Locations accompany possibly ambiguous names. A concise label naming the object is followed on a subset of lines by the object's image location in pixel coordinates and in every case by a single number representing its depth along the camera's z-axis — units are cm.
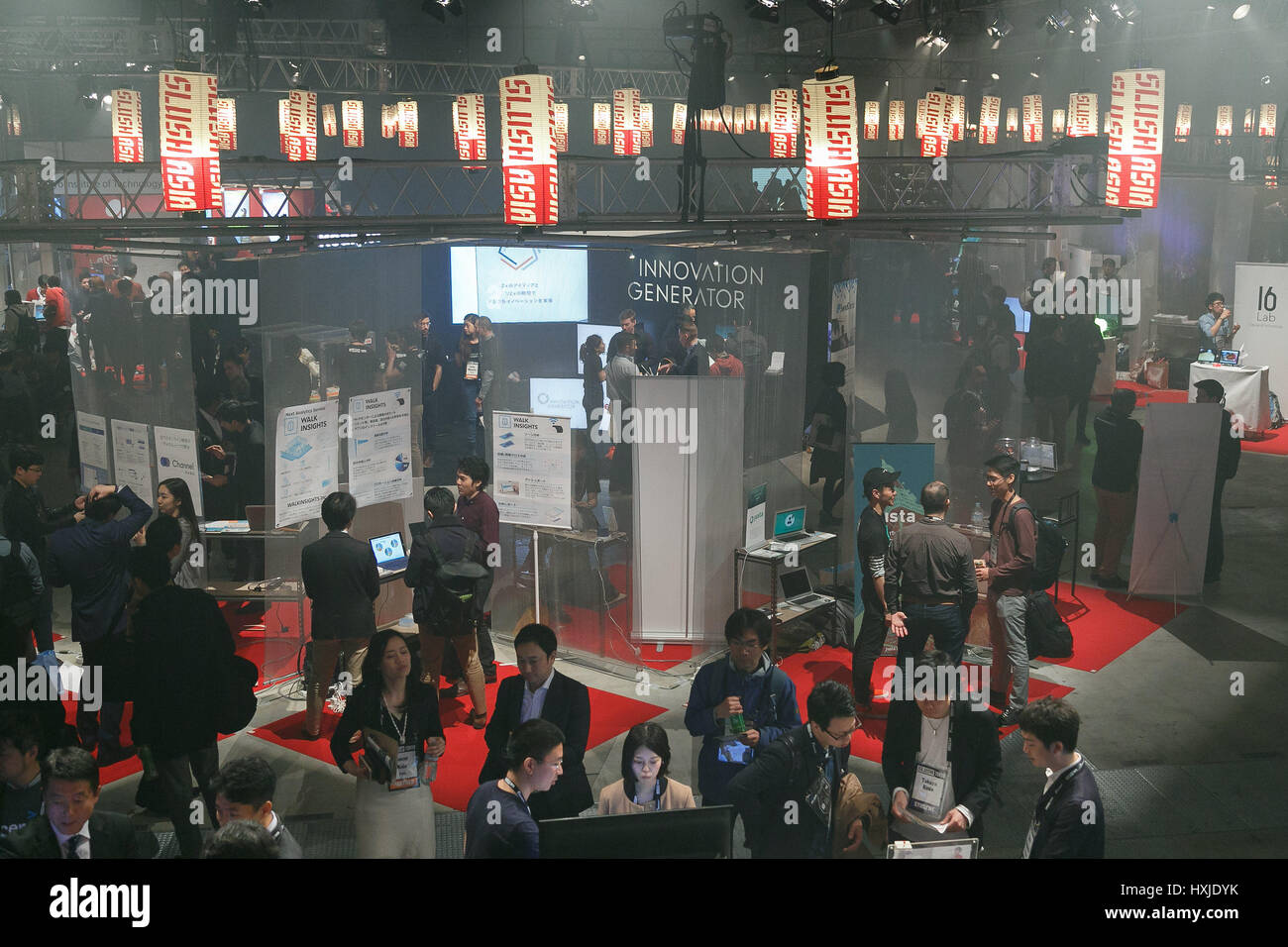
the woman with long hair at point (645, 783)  408
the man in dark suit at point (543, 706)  451
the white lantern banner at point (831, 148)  885
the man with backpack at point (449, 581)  657
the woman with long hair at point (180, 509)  664
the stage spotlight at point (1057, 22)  1609
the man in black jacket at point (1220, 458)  873
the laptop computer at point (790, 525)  784
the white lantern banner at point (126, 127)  1348
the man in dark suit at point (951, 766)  428
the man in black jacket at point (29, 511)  662
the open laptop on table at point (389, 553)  761
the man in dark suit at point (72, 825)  388
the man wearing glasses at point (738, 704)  474
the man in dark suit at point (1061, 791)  383
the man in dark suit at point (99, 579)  604
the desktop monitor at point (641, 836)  306
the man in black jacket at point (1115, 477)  870
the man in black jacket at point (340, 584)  632
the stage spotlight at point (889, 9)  1152
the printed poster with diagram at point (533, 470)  752
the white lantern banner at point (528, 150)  962
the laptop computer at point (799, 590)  780
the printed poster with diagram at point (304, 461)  699
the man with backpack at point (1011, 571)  664
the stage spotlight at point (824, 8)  991
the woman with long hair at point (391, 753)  447
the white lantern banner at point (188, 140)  988
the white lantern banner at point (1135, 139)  1016
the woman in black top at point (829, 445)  943
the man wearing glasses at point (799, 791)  423
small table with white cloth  1402
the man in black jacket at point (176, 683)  495
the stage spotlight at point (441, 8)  1296
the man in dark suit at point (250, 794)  363
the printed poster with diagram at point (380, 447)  751
